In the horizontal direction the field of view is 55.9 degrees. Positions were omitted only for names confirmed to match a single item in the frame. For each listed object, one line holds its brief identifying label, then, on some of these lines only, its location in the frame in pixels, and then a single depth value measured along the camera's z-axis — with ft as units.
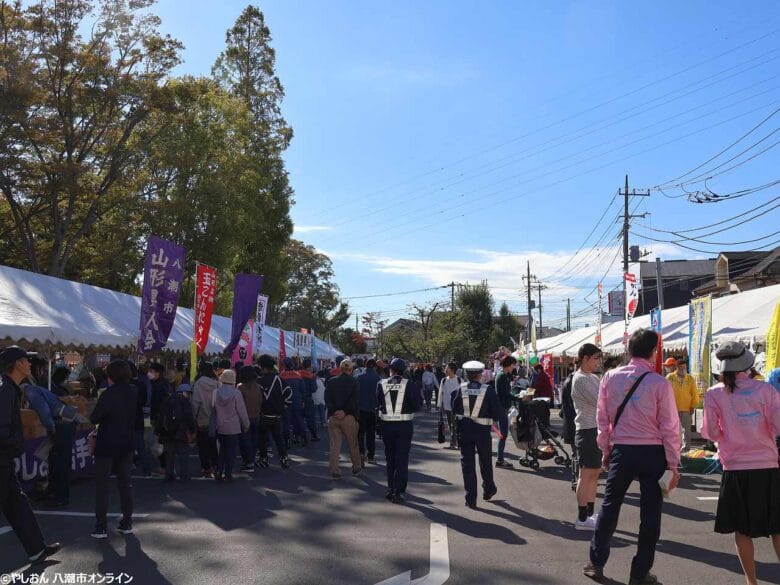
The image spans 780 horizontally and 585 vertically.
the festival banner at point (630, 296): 61.62
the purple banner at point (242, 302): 58.18
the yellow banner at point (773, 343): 32.24
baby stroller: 37.40
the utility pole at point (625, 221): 112.19
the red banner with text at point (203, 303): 49.52
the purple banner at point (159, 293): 43.29
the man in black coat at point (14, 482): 18.22
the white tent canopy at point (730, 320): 45.44
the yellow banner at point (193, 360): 45.04
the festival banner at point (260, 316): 73.92
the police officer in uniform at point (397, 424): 28.53
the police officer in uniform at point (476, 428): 26.96
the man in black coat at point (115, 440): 22.12
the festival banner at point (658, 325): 44.69
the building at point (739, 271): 109.40
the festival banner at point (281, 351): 78.81
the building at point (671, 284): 173.99
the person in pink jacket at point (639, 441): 16.57
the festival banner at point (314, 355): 96.18
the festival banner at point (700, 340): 41.60
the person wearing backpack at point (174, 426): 32.83
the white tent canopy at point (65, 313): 39.42
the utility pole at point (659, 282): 71.17
